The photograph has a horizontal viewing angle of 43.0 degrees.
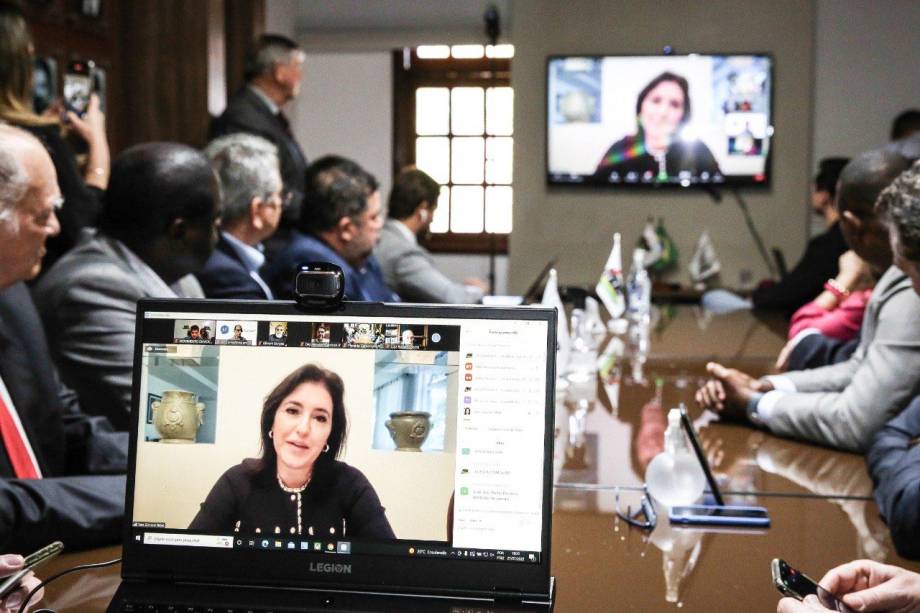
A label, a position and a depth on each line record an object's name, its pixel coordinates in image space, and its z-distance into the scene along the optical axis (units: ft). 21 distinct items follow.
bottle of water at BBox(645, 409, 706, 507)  5.35
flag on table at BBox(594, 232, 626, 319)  13.28
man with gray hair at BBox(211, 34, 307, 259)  15.01
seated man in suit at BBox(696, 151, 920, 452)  6.48
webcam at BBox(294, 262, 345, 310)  3.84
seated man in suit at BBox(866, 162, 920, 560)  4.82
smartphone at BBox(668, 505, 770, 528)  5.16
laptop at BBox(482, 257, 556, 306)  13.91
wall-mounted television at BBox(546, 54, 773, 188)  21.77
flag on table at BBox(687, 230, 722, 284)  21.57
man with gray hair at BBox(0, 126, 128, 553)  4.62
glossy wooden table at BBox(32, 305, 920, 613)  4.24
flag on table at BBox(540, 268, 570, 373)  8.78
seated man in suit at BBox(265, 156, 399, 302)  11.14
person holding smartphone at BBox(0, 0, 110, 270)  9.00
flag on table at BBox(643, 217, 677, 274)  21.76
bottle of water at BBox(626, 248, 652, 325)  14.21
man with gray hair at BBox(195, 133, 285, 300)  9.82
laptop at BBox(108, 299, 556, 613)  3.69
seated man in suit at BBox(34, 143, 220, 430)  6.72
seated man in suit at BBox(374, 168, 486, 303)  13.78
